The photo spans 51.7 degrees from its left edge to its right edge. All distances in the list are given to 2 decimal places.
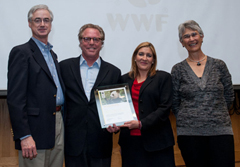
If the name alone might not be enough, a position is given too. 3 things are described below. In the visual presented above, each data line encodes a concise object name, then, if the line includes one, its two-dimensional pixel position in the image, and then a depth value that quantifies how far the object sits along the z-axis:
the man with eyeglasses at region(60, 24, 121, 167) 1.70
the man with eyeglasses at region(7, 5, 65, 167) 1.48
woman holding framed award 1.77
